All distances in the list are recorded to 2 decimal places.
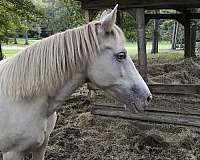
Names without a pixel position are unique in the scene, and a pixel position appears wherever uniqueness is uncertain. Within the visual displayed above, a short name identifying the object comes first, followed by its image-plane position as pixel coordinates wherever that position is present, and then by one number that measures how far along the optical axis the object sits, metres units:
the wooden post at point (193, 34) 10.25
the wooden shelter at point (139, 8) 4.40
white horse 1.88
